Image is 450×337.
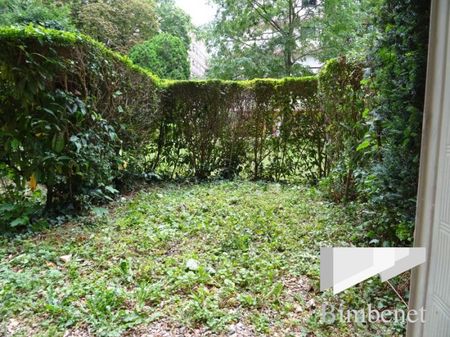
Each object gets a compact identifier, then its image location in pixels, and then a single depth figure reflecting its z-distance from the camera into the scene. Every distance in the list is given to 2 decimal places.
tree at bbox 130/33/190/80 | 10.28
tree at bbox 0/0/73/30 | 8.52
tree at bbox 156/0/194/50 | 14.61
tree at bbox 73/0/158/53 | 10.64
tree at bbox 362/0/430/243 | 1.57
